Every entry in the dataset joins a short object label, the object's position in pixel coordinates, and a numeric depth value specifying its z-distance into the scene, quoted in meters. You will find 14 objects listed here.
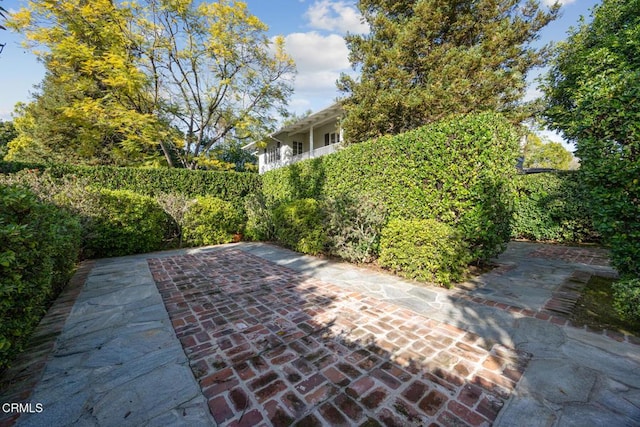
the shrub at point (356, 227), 5.50
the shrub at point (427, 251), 3.99
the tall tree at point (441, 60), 9.57
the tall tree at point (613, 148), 2.45
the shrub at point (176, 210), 7.60
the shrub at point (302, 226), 6.30
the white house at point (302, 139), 14.43
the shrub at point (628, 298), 2.41
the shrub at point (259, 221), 8.71
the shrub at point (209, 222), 7.79
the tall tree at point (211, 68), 12.00
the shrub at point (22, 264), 1.68
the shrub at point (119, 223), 5.79
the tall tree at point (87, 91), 10.39
